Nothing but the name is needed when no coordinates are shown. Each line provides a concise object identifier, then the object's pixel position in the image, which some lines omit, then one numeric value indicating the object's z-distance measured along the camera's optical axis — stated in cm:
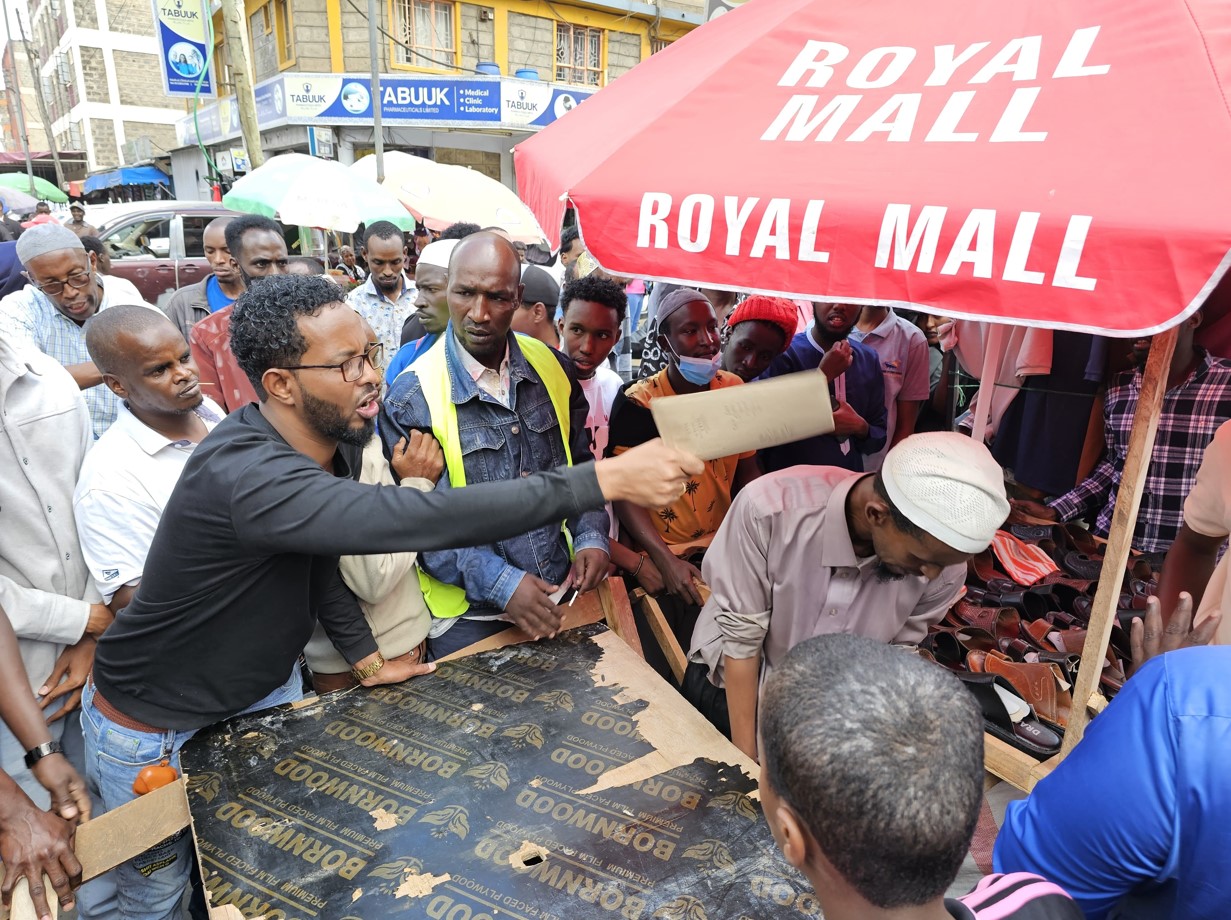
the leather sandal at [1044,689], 236
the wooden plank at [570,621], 223
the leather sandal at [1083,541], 348
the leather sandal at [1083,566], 319
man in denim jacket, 234
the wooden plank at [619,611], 247
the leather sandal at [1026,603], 301
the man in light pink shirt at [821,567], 176
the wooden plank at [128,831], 155
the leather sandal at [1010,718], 214
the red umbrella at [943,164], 115
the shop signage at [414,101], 1639
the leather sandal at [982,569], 328
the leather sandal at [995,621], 290
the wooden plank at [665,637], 268
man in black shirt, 153
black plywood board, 134
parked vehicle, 991
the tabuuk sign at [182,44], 961
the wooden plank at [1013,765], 193
